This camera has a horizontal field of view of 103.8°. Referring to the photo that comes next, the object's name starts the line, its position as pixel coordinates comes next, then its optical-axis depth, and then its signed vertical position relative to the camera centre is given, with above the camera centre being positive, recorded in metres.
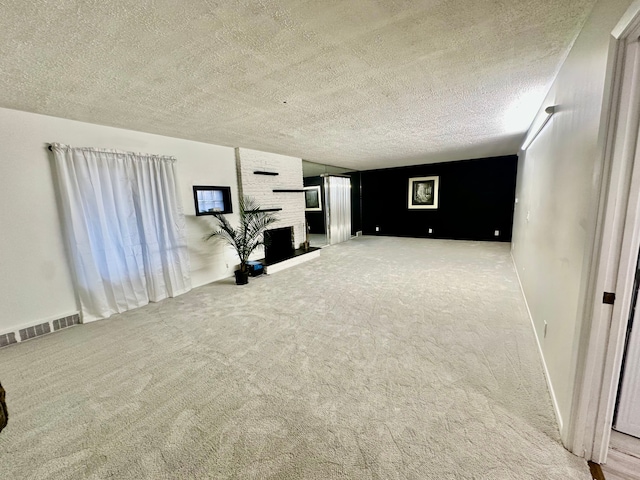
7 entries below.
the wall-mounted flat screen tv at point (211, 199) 4.01 +0.17
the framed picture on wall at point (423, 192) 7.37 +0.24
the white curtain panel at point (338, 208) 6.88 -0.11
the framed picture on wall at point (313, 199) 8.28 +0.20
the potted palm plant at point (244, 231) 4.19 -0.39
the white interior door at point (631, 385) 1.26 -1.00
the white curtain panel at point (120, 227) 2.81 -0.18
